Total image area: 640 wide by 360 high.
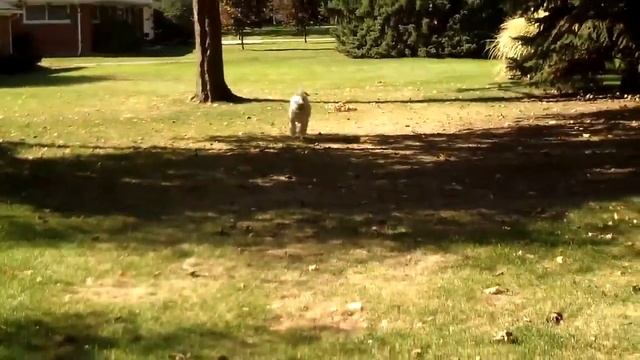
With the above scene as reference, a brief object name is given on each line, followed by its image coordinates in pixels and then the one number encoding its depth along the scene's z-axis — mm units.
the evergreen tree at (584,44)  17656
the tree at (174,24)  59031
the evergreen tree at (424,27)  37469
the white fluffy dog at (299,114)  13547
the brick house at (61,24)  46594
